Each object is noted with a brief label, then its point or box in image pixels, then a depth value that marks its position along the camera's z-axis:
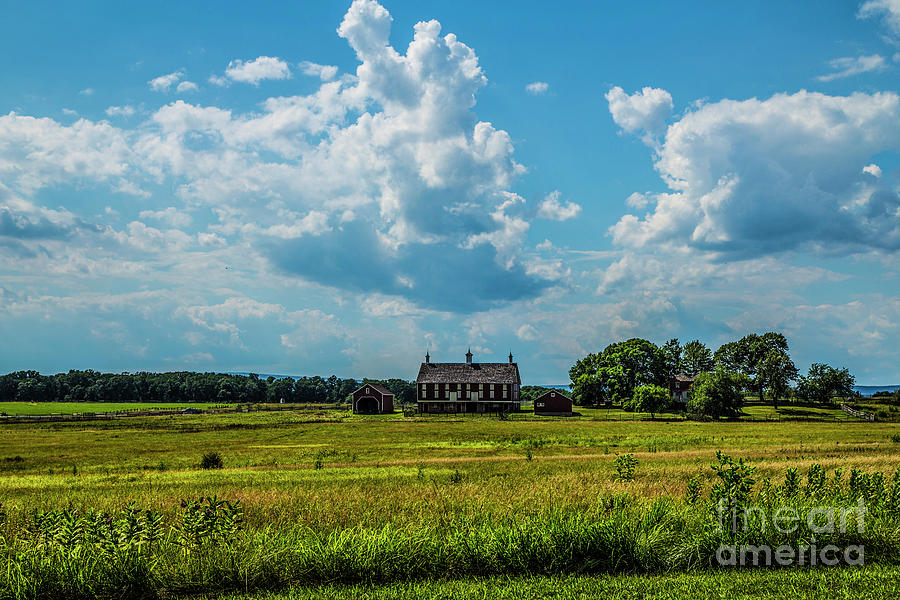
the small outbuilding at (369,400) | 113.19
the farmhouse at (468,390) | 116.50
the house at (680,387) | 133.10
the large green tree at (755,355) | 125.38
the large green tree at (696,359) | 149.88
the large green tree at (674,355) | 142.75
